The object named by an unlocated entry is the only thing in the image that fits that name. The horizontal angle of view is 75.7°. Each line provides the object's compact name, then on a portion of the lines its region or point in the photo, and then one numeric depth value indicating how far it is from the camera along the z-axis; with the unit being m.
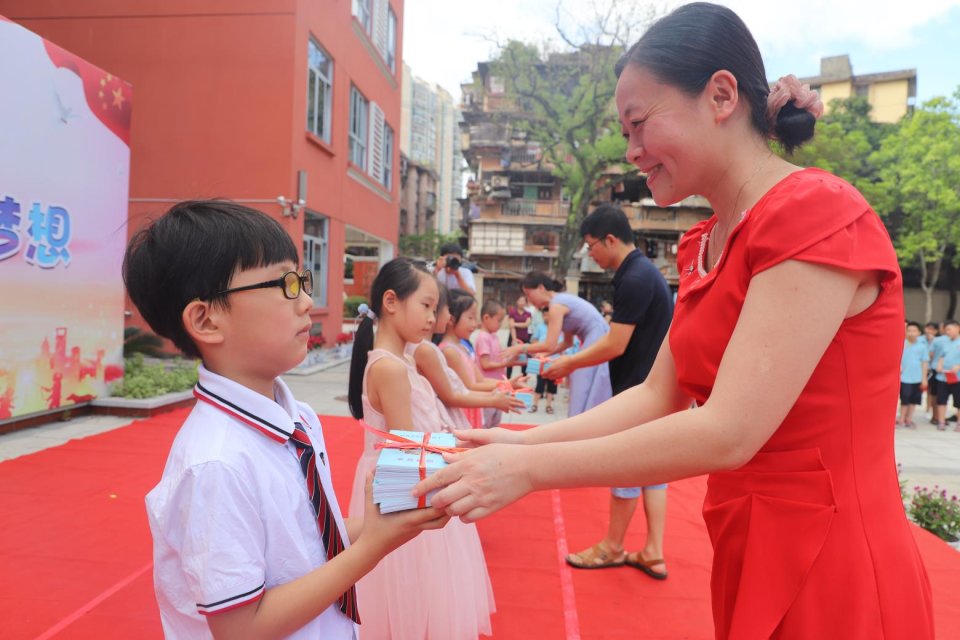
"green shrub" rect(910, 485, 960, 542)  3.85
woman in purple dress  3.93
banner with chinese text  4.95
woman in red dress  0.96
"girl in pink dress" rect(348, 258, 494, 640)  2.33
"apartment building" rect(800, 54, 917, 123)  31.58
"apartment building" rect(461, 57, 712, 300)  30.77
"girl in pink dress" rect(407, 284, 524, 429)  2.97
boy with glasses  1.05
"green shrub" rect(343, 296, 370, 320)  20.77
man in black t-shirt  3.22
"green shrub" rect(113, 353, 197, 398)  6.39
